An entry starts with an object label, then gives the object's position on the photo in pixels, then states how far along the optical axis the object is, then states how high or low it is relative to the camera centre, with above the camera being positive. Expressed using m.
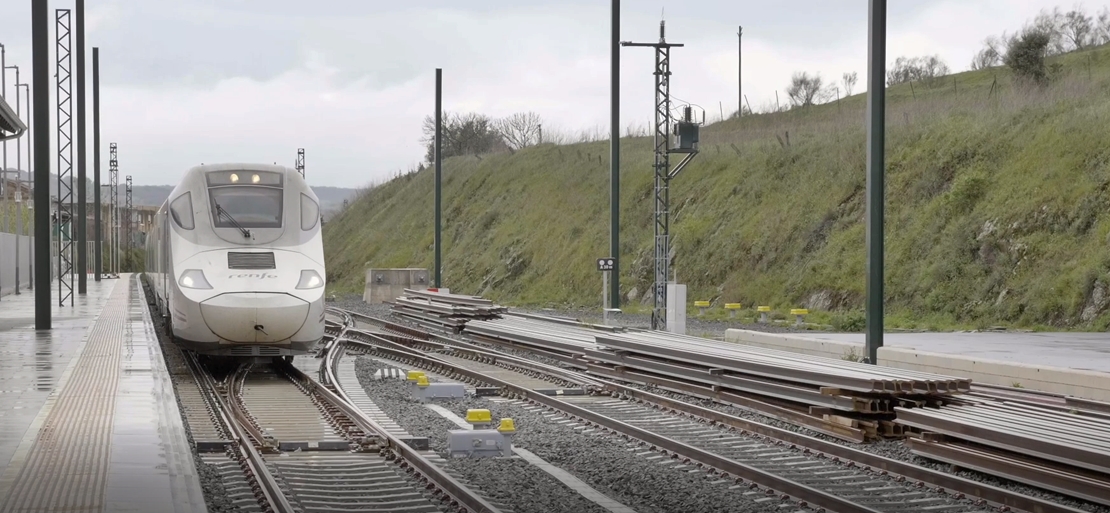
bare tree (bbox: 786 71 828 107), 91.25 +11.95
